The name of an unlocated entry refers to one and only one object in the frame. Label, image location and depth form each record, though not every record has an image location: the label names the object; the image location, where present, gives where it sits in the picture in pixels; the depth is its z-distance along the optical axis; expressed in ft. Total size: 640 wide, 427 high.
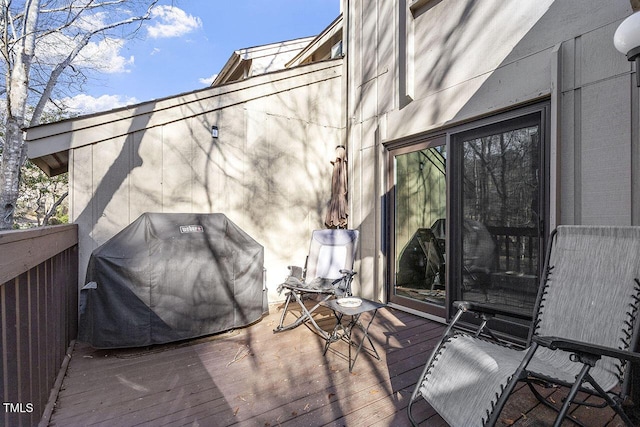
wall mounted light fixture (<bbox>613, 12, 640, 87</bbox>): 5.41
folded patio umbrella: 15.56
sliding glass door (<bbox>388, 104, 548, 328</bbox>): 9.20
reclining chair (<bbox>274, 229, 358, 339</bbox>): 11.39
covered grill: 8.67
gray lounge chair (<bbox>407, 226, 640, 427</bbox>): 4.54
